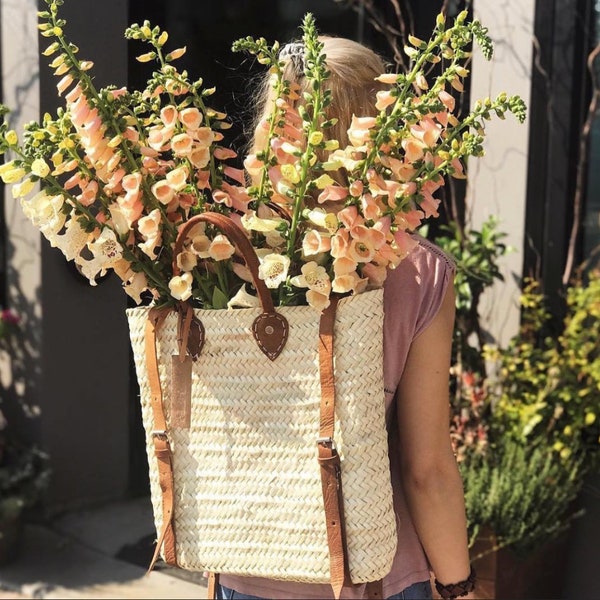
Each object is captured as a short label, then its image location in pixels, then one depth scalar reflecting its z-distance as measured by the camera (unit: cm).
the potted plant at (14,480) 377
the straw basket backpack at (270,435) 129
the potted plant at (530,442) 288
